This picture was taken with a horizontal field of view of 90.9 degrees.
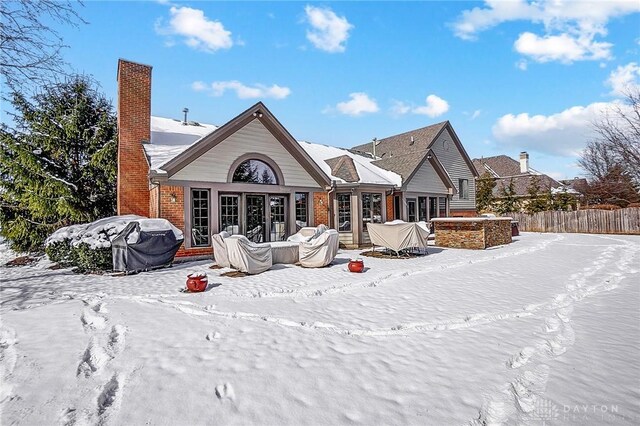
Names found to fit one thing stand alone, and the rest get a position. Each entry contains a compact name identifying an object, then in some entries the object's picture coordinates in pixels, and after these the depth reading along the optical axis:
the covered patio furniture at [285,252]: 10.09
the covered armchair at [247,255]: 8.46
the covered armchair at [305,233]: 10.54
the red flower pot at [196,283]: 6.78
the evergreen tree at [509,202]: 28.00
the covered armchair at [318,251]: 9.54
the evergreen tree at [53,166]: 13.08
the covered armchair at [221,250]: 9.12
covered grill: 8.74
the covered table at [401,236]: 11.30
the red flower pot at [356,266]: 8.89
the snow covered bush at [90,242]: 8.91
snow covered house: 10.77
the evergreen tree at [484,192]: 27.88
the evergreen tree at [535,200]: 26.83
